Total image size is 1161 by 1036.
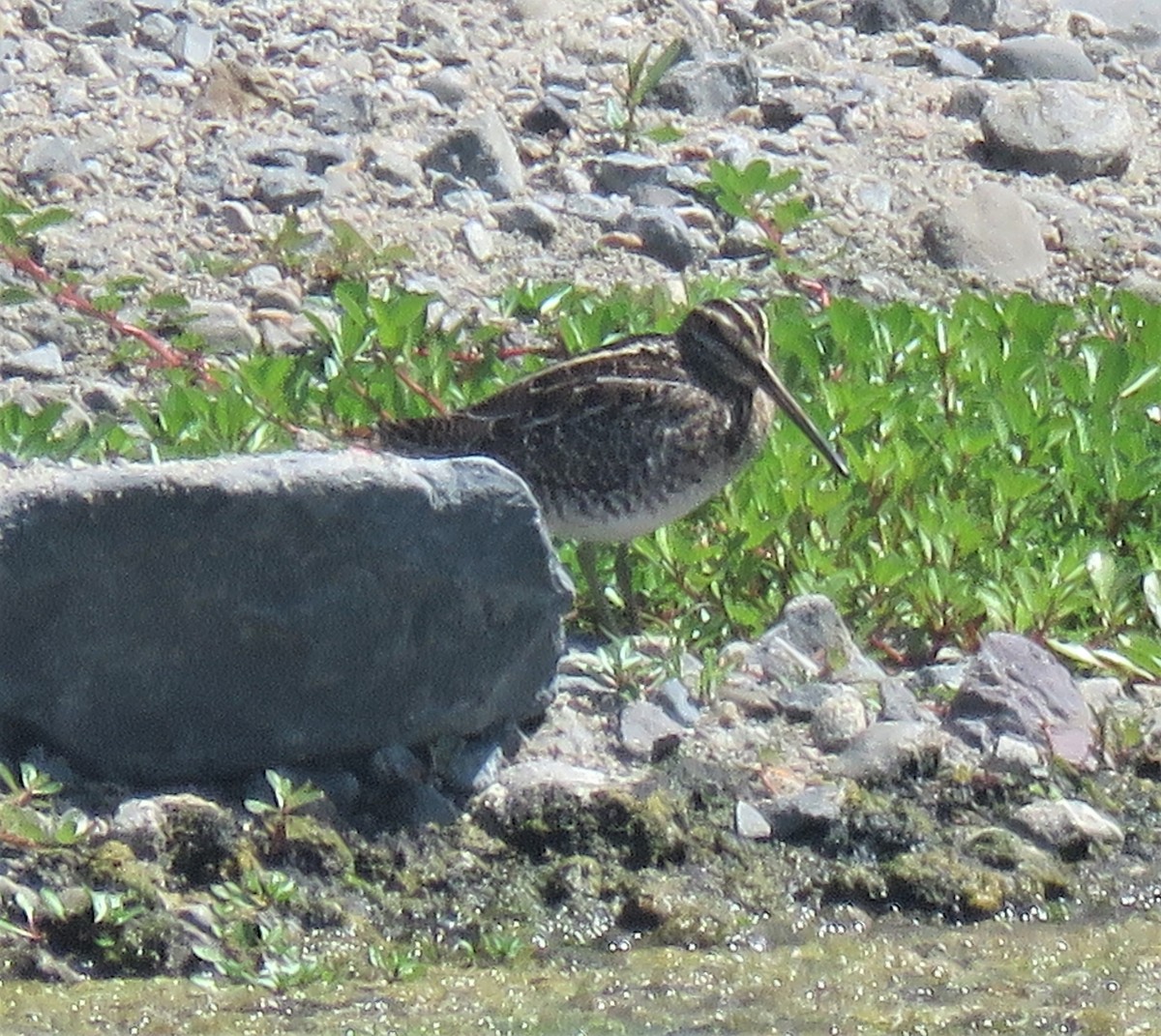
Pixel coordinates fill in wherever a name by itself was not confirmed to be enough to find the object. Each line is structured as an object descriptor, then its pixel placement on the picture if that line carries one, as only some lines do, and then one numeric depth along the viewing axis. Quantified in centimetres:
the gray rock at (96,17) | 1955
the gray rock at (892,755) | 1112
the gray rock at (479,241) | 1770
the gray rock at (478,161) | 1856
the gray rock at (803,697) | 1165
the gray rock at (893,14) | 2202
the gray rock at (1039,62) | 2123
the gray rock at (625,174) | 1892
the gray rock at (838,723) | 1143
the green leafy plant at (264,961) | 920
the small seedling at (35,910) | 920
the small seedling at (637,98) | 1905
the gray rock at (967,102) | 2072
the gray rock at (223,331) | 1608
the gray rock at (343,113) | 1887
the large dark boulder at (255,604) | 980
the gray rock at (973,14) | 2206
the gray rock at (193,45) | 1936
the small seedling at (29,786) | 957
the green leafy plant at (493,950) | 970
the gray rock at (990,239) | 1847
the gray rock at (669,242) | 1811
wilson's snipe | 1284
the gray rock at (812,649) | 1200
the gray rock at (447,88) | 1947
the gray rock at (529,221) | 1814
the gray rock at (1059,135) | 1991
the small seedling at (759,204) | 1812
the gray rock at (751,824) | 1066
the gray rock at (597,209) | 1841
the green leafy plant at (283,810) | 985
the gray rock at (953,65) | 2134
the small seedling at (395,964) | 941
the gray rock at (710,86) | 2008
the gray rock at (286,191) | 1786
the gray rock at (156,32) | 1959
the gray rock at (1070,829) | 1084
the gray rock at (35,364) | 1553
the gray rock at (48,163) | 1764
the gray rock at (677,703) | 1151
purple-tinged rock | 1149
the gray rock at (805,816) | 1071
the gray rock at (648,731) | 1119
